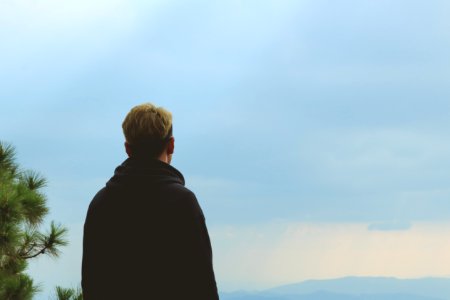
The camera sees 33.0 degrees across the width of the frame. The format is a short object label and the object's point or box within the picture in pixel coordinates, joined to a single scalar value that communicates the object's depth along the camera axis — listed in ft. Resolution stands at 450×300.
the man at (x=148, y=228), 8.94
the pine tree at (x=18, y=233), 31.83
